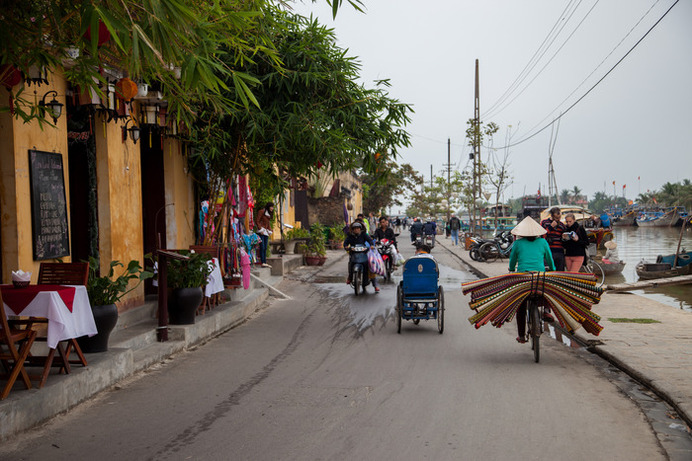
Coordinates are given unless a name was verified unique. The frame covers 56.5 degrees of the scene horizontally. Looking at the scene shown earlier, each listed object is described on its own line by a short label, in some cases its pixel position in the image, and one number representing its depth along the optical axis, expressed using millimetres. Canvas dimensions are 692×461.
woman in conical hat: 8977
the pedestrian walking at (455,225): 40162
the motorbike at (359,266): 15188
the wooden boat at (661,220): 81850
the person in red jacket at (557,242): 12945
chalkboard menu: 7664
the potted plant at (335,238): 34375
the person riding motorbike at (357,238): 15172
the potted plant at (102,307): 7070
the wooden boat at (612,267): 24016
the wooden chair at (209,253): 10992
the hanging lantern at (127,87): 8445
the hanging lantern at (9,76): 6887
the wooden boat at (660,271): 22188
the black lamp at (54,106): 7539
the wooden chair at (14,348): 5500
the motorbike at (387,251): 17719
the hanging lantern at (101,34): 5154
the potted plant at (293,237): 25766
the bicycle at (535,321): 8211
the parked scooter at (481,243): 26391
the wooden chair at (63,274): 6766
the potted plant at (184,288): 9523
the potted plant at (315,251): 24719
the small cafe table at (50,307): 5969
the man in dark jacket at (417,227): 31844
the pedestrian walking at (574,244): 12844
